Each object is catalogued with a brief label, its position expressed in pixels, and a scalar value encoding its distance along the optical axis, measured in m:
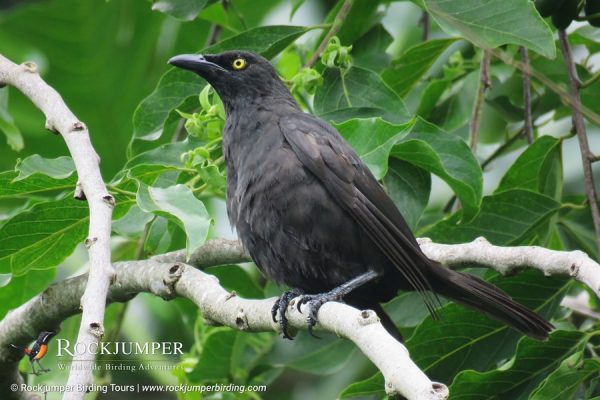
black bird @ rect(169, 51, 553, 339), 8.30
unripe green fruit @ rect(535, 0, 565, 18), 8.90
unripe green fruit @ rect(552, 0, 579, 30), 8.89
